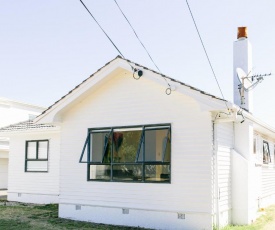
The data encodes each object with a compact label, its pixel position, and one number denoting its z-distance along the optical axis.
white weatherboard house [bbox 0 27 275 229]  10.30
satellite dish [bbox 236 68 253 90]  13.57
